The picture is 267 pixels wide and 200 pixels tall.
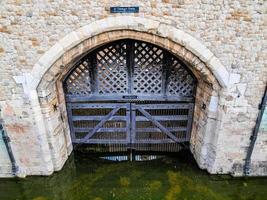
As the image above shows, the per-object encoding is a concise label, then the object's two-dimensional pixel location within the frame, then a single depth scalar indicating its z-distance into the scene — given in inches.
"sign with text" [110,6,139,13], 167.0
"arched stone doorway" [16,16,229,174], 173.9
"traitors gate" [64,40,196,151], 221.1
